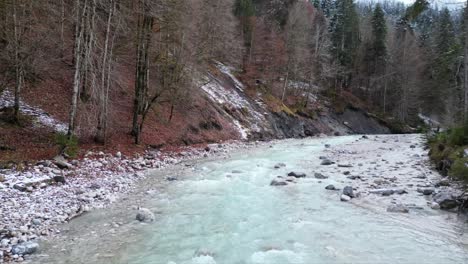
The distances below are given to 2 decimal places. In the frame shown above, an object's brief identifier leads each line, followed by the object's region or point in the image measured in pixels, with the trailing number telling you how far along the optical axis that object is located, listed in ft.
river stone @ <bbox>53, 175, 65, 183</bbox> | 33.86
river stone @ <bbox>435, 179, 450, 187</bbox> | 38.50
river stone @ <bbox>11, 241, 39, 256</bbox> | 20.16
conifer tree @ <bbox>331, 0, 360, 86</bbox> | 192.75
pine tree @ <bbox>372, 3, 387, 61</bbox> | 191.49
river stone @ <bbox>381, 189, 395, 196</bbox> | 36.10
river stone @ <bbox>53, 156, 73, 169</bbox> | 37.63
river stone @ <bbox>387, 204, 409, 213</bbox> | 30.47
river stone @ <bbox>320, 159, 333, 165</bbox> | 57.88
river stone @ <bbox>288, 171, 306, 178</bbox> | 46.19
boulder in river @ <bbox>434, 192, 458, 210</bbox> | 30.99
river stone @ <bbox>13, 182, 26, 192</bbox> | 29.81
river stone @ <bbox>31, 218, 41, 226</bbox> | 24.34
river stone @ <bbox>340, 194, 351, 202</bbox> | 34.22
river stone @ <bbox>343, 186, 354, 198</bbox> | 35.68
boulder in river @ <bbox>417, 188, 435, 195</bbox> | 35.95
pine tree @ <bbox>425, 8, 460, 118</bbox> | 157.79
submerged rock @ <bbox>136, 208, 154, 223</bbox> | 27.12
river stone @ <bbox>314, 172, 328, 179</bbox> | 45.50
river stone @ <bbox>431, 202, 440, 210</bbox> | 31.12
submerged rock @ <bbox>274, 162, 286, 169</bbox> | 52.73
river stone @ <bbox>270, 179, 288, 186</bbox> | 40.98
